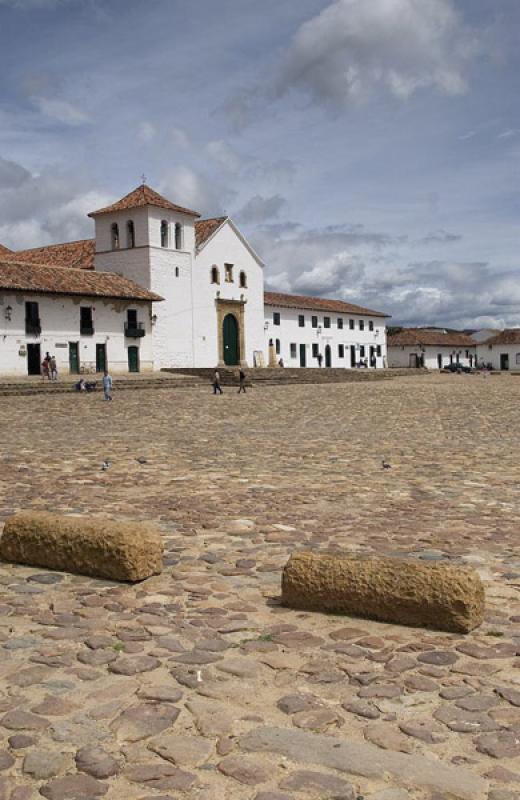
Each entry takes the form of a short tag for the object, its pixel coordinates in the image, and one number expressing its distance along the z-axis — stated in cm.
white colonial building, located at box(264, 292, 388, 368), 5916
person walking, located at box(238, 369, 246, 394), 3143
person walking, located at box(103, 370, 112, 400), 2630
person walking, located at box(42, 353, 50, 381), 3716
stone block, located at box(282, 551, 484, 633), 386
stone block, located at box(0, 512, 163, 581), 480
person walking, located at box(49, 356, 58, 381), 3677
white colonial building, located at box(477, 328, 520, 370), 8456
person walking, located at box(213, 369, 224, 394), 3106
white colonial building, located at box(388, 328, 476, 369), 8338
